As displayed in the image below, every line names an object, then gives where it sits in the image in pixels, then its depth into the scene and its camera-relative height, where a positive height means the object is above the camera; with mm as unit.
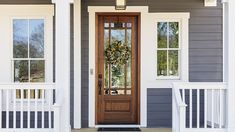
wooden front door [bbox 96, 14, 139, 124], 8164 -115
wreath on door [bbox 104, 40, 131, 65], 8164 +227
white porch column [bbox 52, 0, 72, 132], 5930 +104
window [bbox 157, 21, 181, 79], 8125 +311
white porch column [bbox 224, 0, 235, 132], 6039 -22
